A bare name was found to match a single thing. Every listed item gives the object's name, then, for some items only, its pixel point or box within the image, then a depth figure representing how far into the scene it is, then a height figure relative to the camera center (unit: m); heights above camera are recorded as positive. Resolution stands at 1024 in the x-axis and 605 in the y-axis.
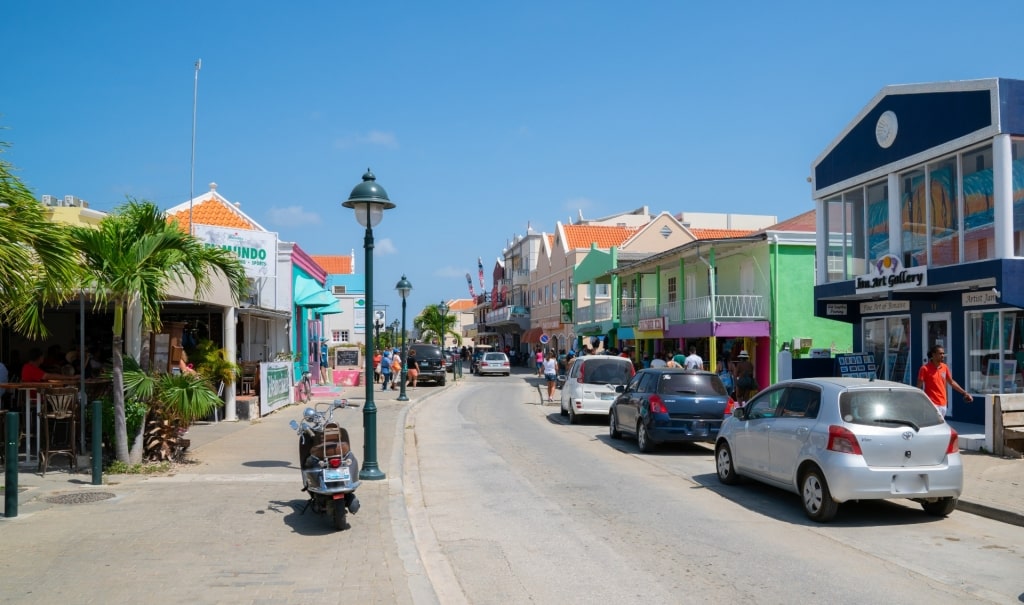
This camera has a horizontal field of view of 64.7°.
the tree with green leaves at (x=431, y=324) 84.31 +0.71
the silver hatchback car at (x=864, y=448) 8.41 -1.29
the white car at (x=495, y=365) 50.34 -2.20
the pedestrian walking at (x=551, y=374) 27.47 -1.51
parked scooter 8.00 -1.38
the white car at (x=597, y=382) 19.78 -1.31
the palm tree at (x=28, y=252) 7.25 +0.81
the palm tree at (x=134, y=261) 10.43 +0.95
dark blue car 14.13 -1.40
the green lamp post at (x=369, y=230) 10.75 +1.35
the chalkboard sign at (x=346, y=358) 36.28 -1.24
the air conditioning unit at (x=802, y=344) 28.23 -0.59
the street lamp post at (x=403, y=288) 27.12 +1.41
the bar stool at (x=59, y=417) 11.04 -1.18
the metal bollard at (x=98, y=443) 10.06 -1.39
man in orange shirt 12.59 -0.80
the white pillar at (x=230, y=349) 17.58 -0.38
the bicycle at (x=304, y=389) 25.23 -1.85
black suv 37.03 -1.53
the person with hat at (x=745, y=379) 17.97 -1.13
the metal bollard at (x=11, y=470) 8.23 -1.41
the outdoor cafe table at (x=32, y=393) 11.14 -0.85
